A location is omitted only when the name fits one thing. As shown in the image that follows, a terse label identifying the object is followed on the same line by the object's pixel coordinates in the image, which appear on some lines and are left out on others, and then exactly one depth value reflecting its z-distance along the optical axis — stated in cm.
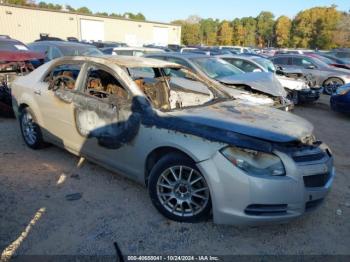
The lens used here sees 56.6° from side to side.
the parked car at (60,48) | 978
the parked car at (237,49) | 2717
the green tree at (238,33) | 7638
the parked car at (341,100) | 831
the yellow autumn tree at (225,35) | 7519
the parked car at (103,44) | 2108
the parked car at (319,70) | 1212
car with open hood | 648
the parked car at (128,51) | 1159
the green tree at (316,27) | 5694
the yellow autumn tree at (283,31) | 6875
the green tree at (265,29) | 7606
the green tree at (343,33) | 5275
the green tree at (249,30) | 7669
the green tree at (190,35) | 7094
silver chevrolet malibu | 276
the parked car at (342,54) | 2288
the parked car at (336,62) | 1513
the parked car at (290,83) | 941
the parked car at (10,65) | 670
